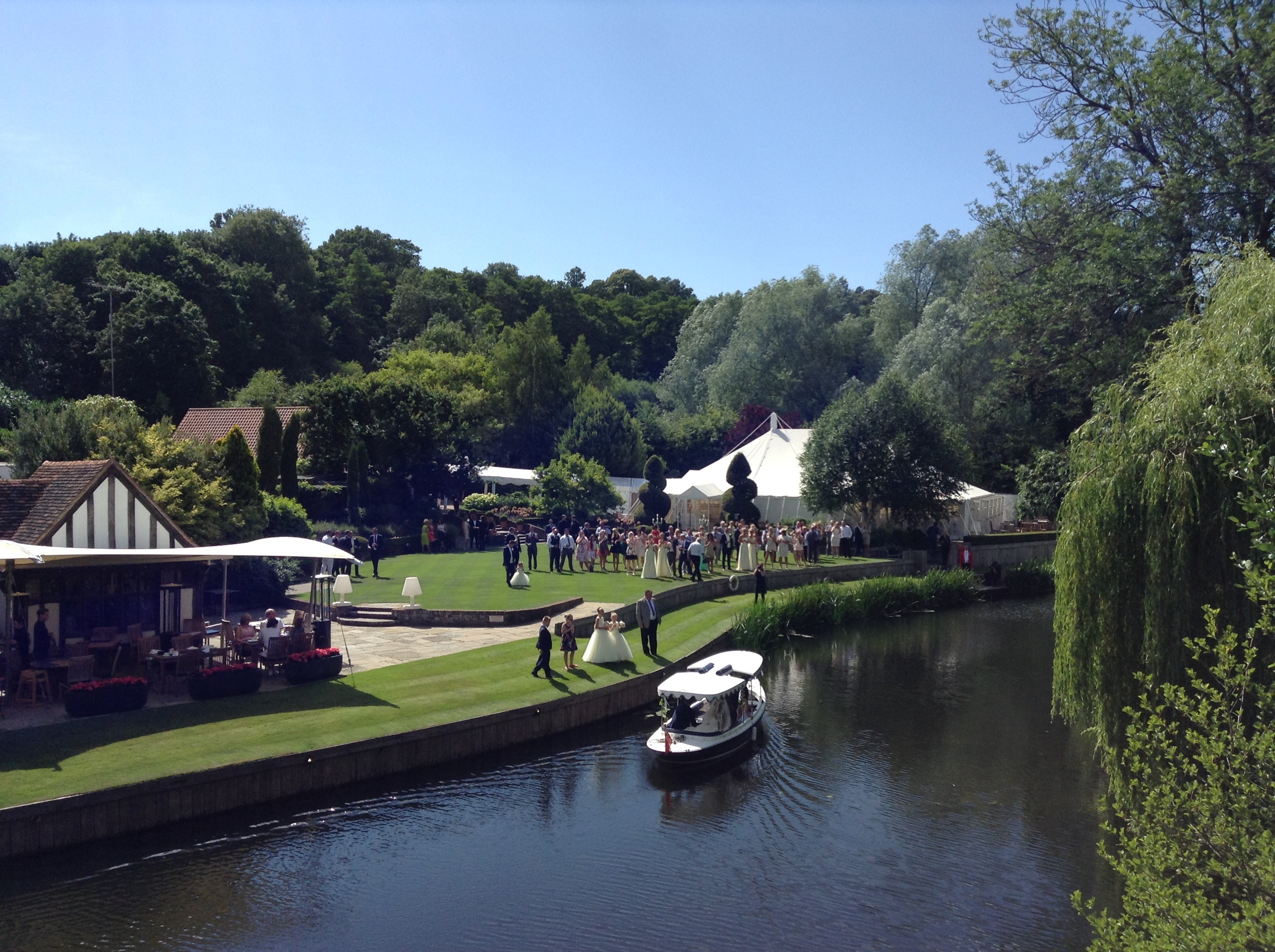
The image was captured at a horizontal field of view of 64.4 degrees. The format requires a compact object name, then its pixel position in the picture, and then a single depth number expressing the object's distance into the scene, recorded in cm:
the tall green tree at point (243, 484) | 2923
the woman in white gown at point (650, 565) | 3247
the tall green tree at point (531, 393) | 6103
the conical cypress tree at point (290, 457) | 3881
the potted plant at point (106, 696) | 1577
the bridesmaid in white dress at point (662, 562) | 3256
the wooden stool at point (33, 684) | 1638
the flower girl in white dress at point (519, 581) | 2903
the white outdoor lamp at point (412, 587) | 2536
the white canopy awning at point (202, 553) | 1702
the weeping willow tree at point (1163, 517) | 1146
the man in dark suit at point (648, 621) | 2248
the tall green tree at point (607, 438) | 5409
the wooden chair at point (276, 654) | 1903
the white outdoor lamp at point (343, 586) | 2511
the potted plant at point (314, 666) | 1862
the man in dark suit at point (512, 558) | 2986
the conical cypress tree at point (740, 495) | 4247
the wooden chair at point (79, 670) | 1705
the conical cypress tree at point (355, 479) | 4034
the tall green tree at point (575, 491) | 4362
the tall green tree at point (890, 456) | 4138
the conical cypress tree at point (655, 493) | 4425
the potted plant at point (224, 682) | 1723
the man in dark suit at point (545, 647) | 1967
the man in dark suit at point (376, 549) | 3148
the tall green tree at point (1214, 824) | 595
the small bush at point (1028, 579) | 3981
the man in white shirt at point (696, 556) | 3238
